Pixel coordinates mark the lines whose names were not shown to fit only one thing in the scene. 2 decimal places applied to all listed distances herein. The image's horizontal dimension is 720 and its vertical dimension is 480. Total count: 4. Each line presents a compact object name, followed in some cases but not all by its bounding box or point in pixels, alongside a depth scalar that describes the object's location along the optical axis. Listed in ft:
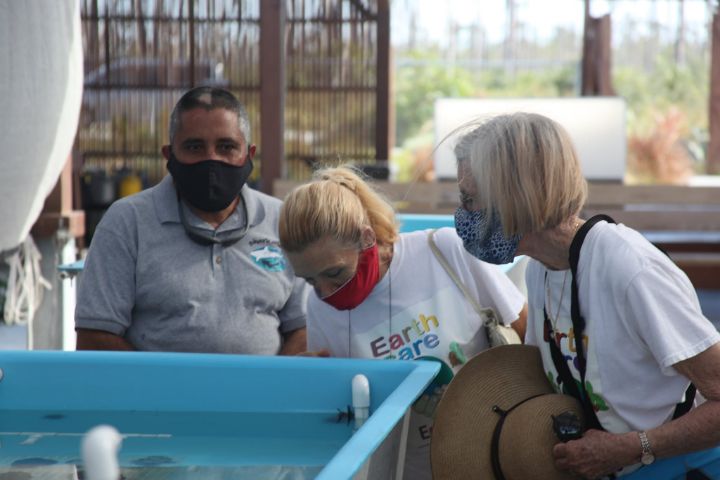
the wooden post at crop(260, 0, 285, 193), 24.64
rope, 18.22
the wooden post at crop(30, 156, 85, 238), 19.38
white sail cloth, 12.59
